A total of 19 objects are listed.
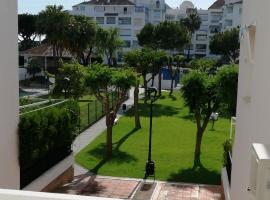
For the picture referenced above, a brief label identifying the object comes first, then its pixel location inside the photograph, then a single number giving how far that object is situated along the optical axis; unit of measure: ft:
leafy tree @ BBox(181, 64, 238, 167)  53.31
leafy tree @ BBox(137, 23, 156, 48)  163.53
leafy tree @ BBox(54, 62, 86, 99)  69.97
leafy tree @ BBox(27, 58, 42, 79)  142.00
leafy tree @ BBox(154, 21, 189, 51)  160.45
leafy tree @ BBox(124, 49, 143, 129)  84.43
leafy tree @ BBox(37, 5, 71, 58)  130.93
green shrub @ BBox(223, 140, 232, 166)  42.04
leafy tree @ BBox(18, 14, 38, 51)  197.88
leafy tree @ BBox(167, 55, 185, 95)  123.11
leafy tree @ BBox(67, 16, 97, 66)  129.49
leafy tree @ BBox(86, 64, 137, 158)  54.03
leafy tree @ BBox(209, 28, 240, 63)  197.38
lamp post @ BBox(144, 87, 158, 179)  45.75
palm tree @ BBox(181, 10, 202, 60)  255.09
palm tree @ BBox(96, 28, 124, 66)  167.22
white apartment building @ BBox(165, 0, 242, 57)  261.44
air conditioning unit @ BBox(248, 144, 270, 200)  11.04
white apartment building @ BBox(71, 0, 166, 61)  265.54
